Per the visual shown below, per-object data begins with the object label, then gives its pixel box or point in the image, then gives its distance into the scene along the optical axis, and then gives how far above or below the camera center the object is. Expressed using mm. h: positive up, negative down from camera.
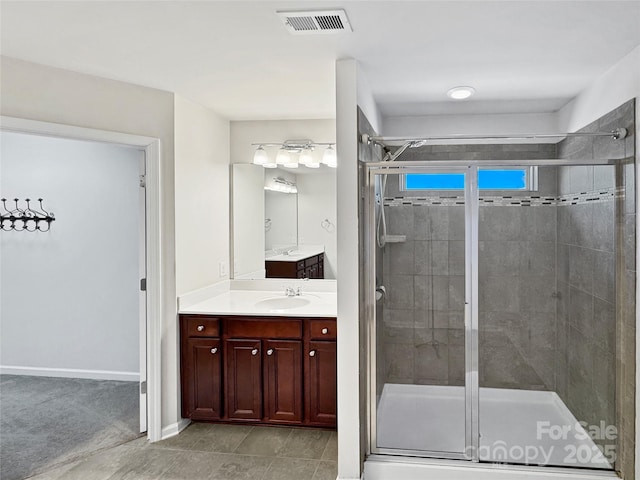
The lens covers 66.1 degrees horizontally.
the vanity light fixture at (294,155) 4125 +709
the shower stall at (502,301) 2789 -370
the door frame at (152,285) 3305 -304
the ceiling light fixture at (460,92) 3260 +985
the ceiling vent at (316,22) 2092 +960
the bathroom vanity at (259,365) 3369 -879
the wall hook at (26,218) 4641 +220
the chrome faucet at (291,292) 3982 -436
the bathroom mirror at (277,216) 4143 +201
